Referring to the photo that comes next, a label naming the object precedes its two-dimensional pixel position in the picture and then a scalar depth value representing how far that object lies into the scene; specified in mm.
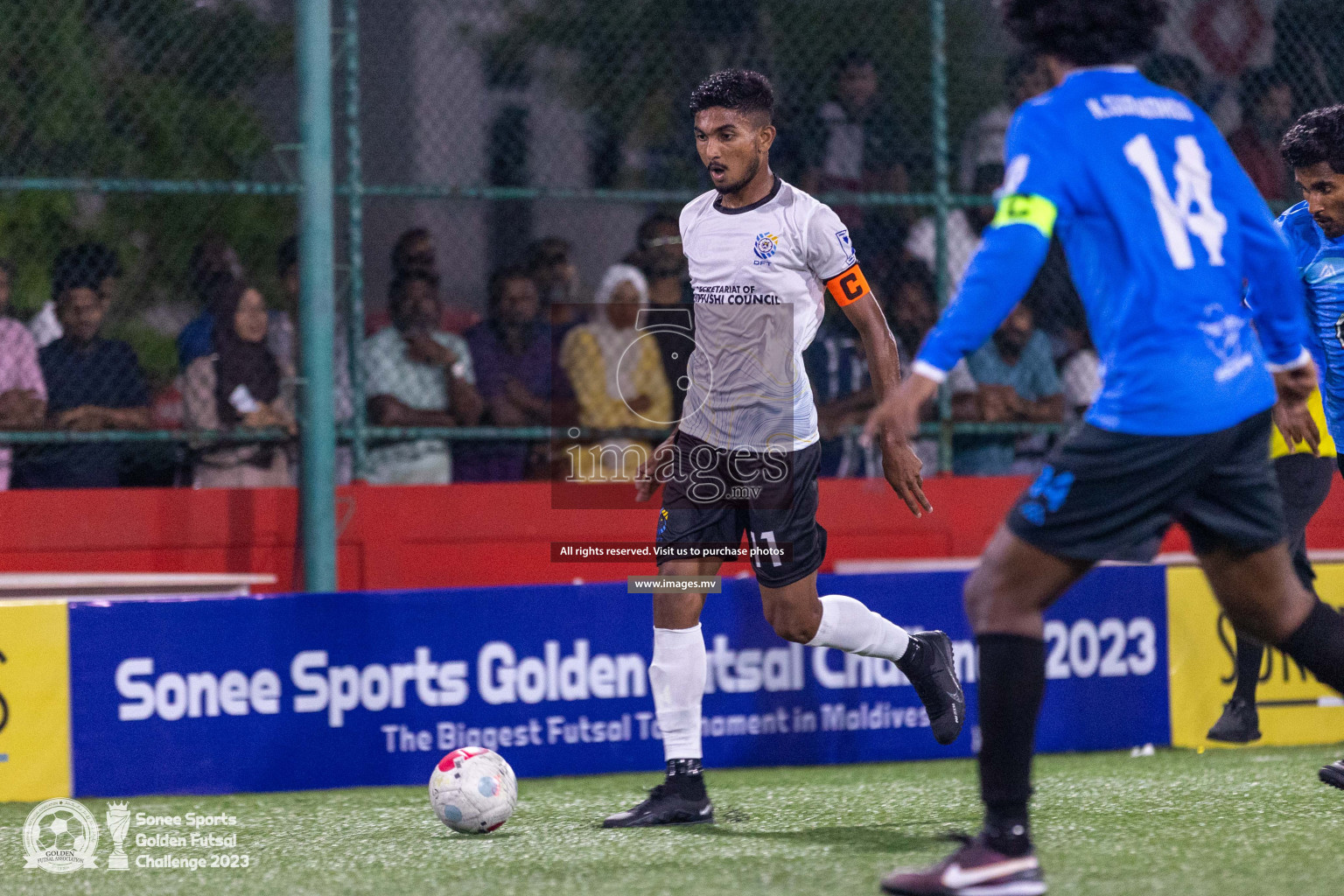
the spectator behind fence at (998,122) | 19422
